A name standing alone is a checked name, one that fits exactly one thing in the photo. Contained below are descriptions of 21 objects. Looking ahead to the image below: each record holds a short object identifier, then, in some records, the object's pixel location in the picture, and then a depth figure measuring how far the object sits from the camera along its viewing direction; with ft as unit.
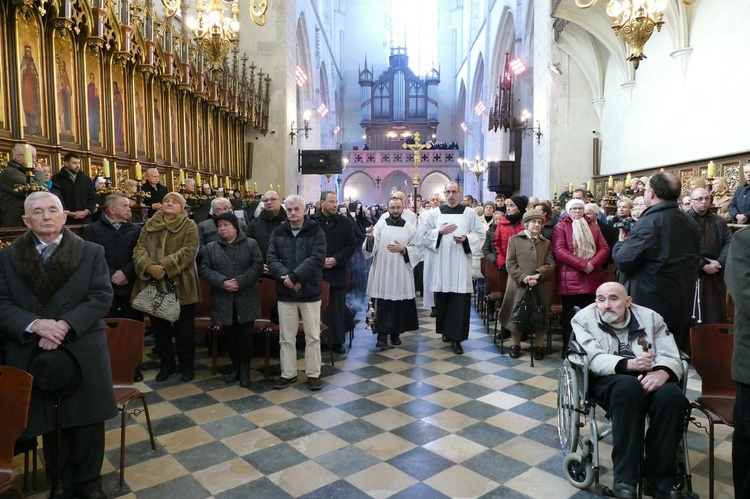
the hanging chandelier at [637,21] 21.84
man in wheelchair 8.82
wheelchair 9.04
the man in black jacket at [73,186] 19.04
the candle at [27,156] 14.57
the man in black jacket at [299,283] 14.80
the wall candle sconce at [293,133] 50.80
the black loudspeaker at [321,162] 52.95
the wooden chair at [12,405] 7.47
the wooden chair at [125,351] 10.52
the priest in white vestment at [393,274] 19.43
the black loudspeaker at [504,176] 56.90
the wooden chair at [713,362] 9.84
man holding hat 8.27
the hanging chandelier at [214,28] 26.03
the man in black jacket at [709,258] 16.56
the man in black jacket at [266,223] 17.80
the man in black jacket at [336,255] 17.89
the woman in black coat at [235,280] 15.16
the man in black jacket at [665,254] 11.66
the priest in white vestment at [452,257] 18.97
